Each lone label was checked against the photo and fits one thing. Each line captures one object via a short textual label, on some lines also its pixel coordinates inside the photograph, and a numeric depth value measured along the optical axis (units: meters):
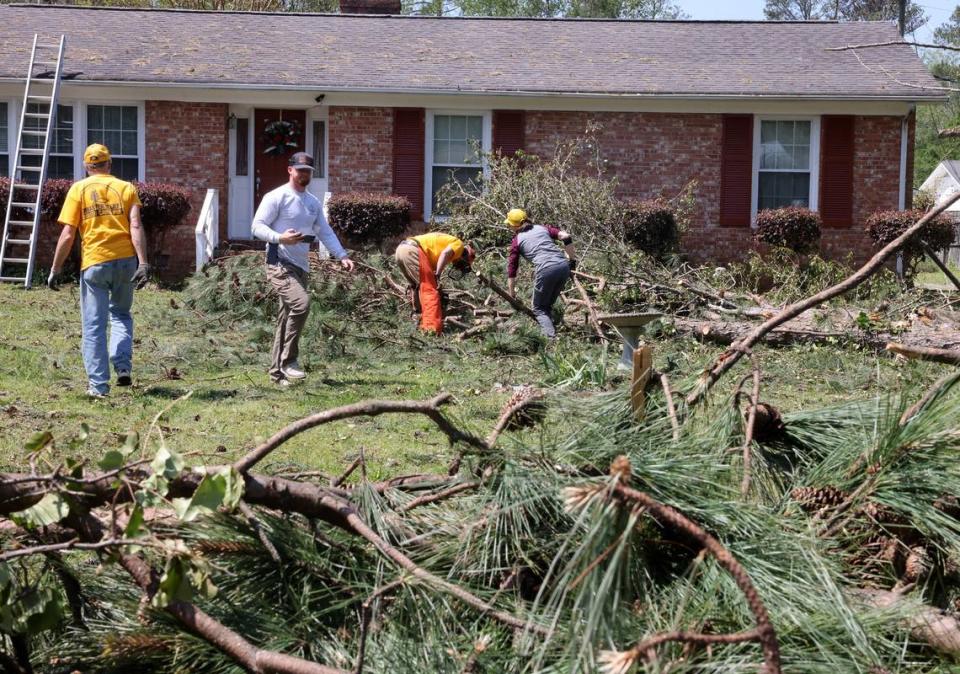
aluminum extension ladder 16.58
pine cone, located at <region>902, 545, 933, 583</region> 3.23
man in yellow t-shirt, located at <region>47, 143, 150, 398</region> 8.30
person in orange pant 12.00
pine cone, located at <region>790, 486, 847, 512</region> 3.43
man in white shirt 9.12
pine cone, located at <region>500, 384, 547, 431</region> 3.54
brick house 18.67
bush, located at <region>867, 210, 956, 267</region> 18.05
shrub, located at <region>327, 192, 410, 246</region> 17.98
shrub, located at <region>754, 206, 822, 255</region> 18.50
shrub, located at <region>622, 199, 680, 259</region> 17.50
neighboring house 47.28
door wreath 19.69
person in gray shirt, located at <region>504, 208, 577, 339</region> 11.64
